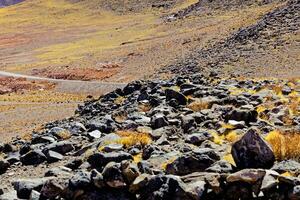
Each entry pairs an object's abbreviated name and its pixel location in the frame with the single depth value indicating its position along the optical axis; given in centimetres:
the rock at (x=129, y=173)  1180
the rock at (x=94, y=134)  1894
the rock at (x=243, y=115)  1736
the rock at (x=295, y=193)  1010
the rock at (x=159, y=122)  1856
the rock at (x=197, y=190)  1079
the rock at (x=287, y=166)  1134
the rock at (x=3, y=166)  1653
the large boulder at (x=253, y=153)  1183
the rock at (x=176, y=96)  2341
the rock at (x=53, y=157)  1660
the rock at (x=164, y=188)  1104
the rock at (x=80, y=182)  1210
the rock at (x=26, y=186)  1291
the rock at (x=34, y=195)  1251
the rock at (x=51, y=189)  1223
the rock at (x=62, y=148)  1747
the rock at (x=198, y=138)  1527
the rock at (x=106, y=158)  1377
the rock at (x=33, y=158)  1686
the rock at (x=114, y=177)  1179
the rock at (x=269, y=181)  1055
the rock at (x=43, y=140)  1973
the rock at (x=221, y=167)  1173
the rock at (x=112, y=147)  1504
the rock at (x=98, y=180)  1194
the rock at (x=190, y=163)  1223
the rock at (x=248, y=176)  1065
